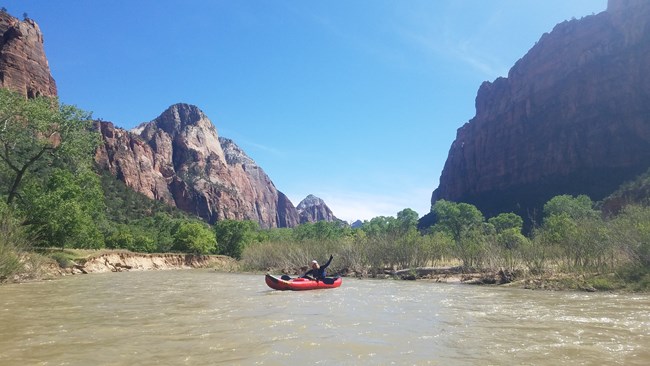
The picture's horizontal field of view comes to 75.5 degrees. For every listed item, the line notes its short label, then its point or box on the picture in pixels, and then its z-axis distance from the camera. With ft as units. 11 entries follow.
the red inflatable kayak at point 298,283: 68.18
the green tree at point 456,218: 294.87
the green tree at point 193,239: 257.14
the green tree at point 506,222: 290.97
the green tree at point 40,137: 100.35
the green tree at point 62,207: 116.88
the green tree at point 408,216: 345.84
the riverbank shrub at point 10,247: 61.17
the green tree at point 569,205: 241.14
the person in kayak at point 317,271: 76.51
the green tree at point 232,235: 316.27
